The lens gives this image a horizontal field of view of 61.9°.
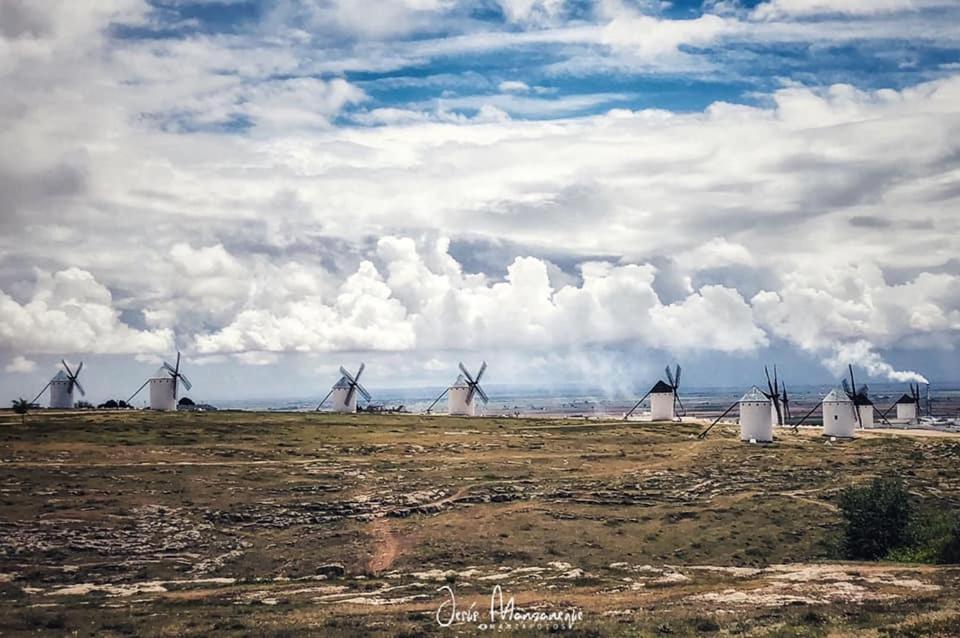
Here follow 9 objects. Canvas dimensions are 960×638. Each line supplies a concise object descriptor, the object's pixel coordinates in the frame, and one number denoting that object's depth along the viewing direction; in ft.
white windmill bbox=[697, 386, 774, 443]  382.42
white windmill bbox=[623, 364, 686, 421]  486.79
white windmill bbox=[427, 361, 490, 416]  497.87
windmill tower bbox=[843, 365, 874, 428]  504.51
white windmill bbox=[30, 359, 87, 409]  475.72
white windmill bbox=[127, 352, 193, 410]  445.37
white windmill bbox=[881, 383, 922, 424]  606.14
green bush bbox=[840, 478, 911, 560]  184.24
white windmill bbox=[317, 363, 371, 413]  484.33
